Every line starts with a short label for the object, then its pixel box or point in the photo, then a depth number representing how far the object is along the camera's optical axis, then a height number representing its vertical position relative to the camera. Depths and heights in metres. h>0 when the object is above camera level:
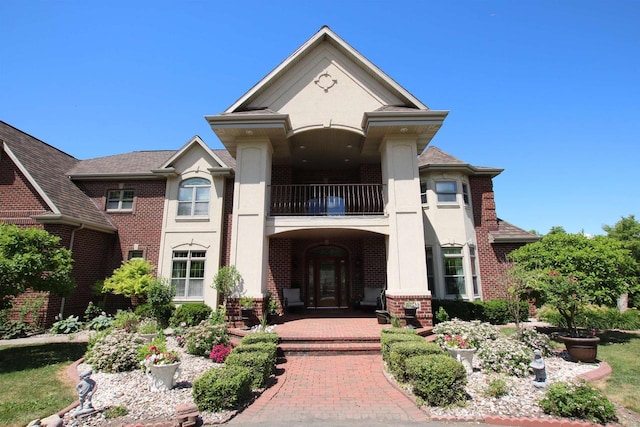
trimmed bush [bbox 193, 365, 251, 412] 4.77 -1.71
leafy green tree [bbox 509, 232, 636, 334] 8.12 +0.11
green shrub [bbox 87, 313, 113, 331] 11.34 -1.58
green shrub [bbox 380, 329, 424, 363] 6.91 -1.35
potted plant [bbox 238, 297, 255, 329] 9.65 -1.02
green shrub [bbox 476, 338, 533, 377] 6.39 -1.65
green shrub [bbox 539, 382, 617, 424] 4.49 -1.83
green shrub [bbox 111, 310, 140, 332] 8.56 -1.19
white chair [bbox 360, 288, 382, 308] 12.28 -0.78
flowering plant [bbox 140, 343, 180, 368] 5.67 -1.40
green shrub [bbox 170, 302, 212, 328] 10.84 -1.25
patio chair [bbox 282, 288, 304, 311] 12.48 -0.79
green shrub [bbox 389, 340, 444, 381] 5.98 -1.42
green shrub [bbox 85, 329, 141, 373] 6.81 -1.63
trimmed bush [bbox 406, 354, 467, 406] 4.95 -1.64
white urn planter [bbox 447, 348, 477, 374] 6.53 -1.62
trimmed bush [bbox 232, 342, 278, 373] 6.41 -1.44
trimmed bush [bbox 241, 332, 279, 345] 7.18 -1.37
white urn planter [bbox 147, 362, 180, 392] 5.62 -1.74
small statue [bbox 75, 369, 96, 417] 4.61 -1.66
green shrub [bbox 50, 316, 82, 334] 10.84 -1.63
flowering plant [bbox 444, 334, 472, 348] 6.67 -1.38
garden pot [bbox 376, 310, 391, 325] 9.83 -1.22
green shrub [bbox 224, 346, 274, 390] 5.68 -1.55
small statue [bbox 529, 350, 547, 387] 5.65 -1.65
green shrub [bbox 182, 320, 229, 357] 7.66 -1.46
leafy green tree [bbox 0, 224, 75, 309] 7.52 +0.39
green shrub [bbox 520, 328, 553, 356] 7.63 -1.55
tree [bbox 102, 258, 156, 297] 11.81 -0.05
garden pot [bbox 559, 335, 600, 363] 7.23 -1.64
